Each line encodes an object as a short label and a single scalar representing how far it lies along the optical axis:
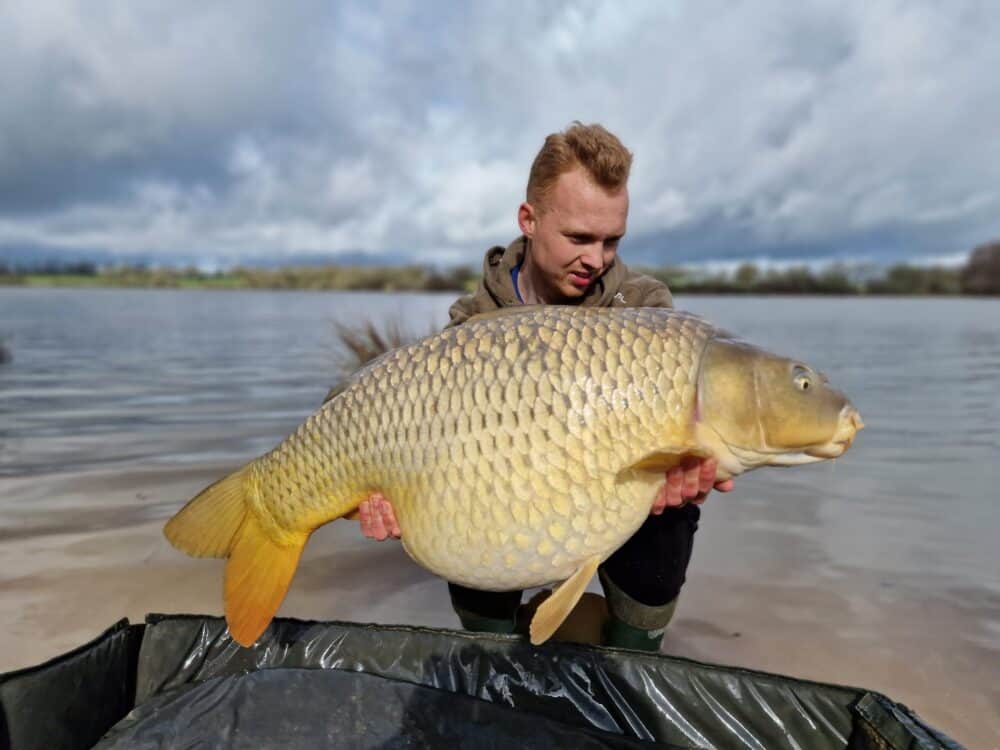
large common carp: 1.16
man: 1.69
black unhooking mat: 1.30
